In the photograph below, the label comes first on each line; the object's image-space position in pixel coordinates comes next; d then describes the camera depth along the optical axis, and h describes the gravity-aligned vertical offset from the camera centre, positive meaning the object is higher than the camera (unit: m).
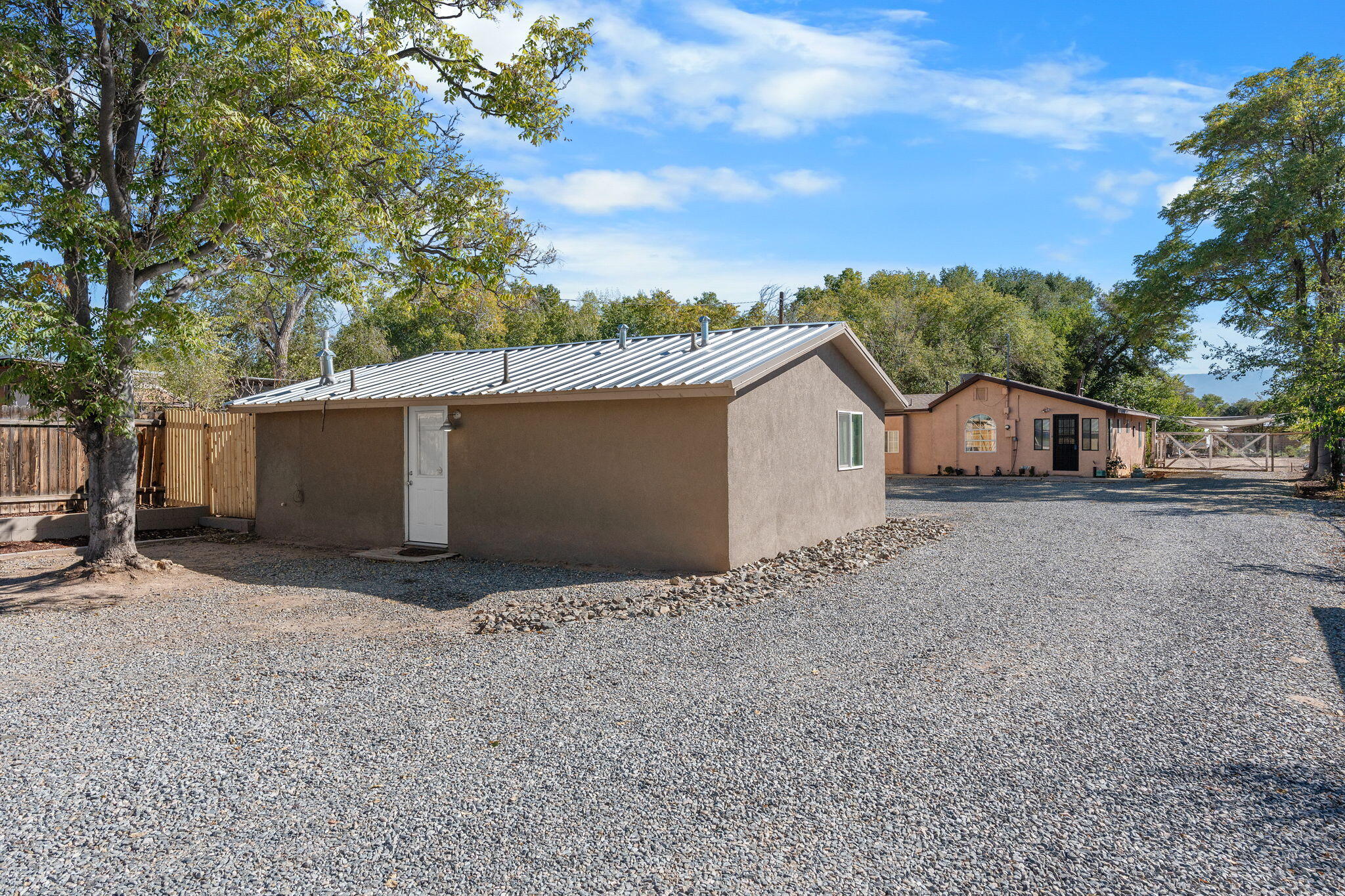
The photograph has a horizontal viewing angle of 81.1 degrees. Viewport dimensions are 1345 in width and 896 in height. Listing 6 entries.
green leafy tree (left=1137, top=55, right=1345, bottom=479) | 21.55 +6.36
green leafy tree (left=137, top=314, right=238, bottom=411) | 21.23 +1.87
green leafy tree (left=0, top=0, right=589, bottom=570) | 7.52 +3.03
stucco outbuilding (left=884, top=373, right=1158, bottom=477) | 24.52 +0.49
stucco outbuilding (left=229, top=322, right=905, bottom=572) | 8.69 -0.06
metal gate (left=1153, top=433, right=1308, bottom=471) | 30.12 -0.29
